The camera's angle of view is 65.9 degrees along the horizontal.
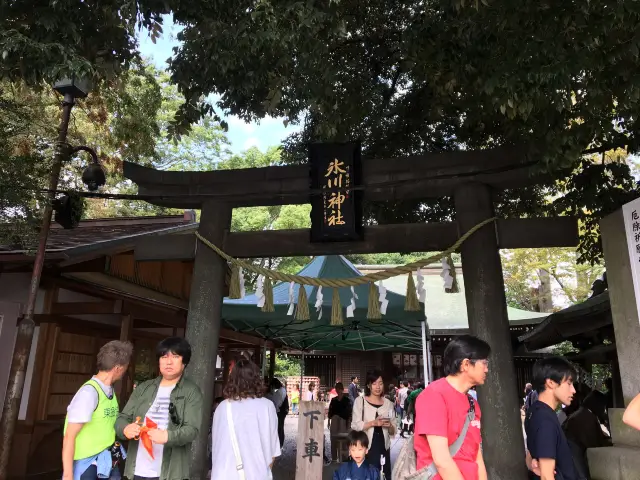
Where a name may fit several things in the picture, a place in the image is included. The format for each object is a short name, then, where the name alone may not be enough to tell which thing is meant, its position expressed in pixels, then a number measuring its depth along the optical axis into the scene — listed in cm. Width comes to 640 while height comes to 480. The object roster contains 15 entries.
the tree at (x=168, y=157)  1831
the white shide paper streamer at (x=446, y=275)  583
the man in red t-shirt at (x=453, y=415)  227
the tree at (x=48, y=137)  542
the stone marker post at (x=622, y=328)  387
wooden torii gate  492
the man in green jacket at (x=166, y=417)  293
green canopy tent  770
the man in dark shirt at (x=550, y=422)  276
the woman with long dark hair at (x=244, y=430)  310
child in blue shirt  426
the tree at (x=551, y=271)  1789
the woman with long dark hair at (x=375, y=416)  512
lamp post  505
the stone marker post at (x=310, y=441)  560
